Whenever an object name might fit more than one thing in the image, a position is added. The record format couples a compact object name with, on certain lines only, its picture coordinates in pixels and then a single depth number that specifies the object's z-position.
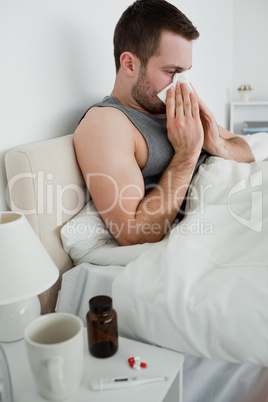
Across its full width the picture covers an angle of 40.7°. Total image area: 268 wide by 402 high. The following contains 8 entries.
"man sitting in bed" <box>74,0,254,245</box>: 0.98
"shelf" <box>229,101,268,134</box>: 3.12
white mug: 0.53
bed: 0.71
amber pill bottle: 0.65
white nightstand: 0.59
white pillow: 0.92
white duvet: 0.69
